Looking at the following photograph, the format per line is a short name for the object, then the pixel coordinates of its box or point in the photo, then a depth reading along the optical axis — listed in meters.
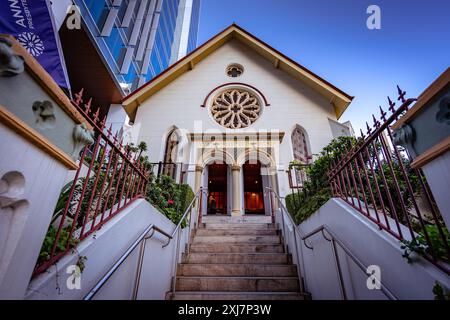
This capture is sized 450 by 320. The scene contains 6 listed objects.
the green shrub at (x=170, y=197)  3.75
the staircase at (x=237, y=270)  3.30
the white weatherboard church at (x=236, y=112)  8.88
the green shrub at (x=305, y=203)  3.40
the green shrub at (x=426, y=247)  1.55
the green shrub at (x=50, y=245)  1.48
